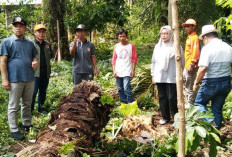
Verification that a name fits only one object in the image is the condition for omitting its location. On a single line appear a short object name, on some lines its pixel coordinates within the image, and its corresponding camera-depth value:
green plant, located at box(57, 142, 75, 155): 2.39
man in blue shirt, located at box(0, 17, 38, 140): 4.16
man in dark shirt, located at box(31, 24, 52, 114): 5.45
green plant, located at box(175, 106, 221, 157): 2.74
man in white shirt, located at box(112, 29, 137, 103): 5.65
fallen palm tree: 2.48
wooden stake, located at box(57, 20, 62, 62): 11.26
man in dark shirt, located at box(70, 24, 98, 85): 5.62
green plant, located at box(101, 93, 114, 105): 3.72
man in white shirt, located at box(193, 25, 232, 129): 4.00
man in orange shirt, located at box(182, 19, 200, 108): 5.33
